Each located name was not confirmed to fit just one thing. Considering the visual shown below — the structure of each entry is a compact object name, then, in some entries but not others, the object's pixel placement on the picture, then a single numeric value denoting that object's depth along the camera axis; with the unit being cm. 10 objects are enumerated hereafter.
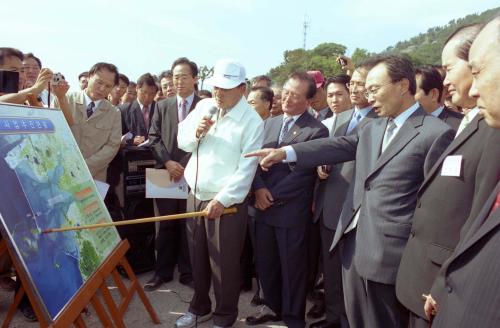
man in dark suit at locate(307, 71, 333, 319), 331
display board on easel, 184
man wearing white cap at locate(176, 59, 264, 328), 286
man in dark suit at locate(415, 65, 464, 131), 332
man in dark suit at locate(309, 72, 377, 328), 294
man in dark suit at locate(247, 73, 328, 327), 304
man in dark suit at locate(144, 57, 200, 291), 381
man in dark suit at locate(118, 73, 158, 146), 493
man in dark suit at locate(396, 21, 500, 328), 156
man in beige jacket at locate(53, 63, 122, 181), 368
